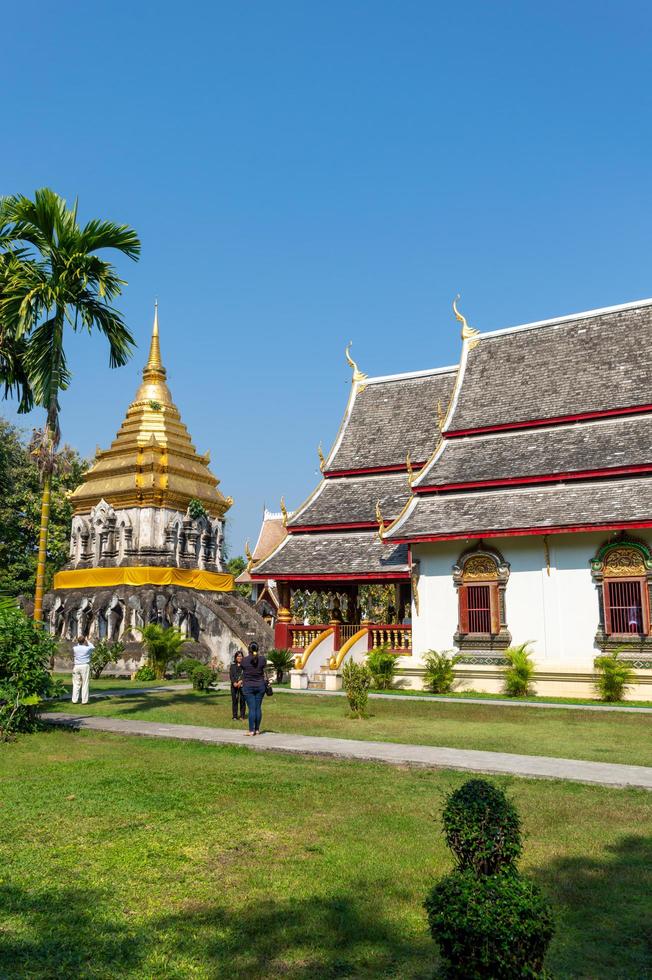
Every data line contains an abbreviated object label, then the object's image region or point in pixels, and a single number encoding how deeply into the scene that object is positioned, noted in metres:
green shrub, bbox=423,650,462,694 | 19.88
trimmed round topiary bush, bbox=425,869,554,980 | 3.27
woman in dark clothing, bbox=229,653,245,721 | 13.99
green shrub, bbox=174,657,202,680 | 24.28
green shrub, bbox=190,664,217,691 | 19.03
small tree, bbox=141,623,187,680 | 24.28
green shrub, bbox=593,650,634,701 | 17.81
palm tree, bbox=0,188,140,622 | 13.61
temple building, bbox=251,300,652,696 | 18.91
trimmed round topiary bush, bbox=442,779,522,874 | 3.68
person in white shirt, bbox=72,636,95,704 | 16.25
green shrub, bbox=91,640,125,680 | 25.19
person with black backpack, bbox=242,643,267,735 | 11.80
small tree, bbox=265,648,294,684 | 22.28
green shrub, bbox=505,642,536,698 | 18.69
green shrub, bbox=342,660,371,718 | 14.45
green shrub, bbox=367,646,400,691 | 20.42
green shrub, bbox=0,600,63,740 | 11.52
